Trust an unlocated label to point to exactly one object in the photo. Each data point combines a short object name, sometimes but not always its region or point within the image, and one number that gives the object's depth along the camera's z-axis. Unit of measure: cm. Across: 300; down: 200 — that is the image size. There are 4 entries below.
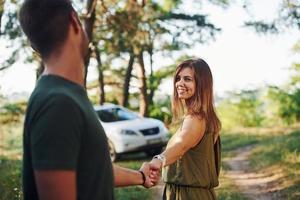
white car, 1413
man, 166
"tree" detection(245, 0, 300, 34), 1180
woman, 360
